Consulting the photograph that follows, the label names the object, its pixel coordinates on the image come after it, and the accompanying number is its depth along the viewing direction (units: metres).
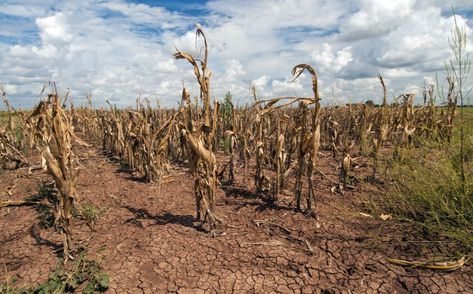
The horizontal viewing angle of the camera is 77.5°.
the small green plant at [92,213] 3.27
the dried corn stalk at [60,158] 2.41
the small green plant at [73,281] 2.25
